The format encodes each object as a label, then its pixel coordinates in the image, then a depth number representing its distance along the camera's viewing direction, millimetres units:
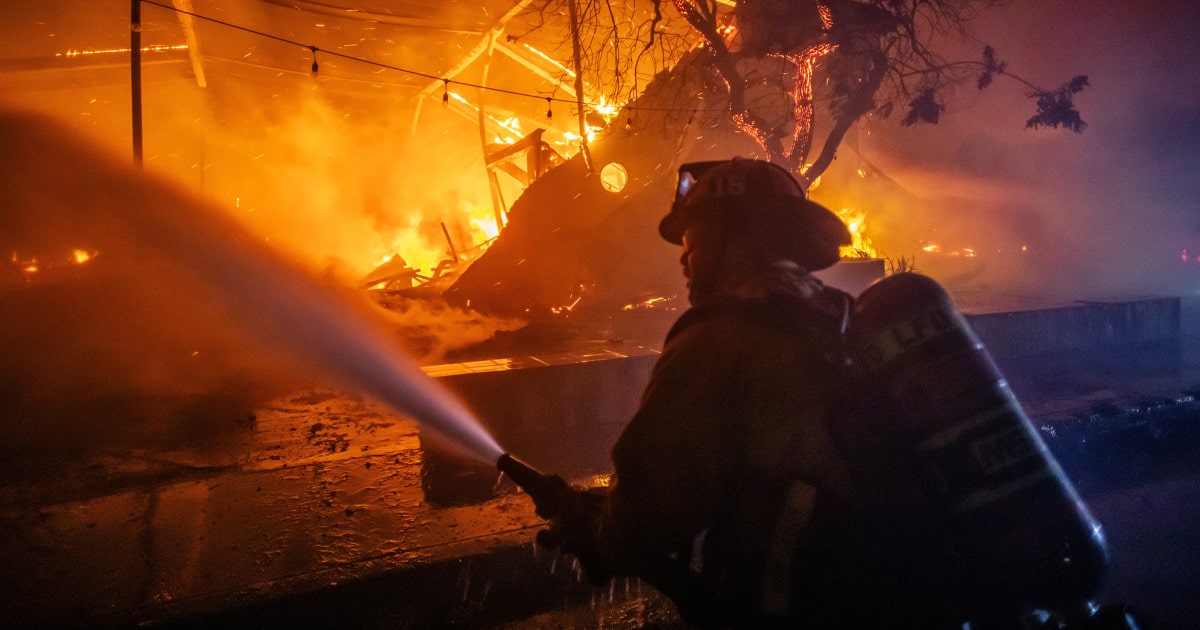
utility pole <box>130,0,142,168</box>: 9008
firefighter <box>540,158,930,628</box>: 1233
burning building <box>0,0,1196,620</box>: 4461
